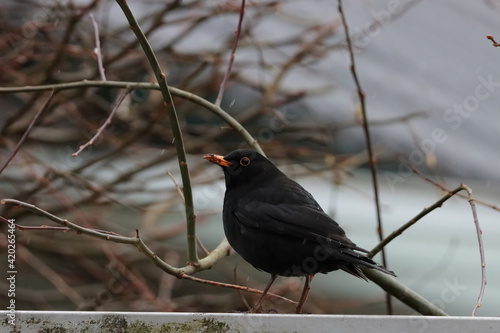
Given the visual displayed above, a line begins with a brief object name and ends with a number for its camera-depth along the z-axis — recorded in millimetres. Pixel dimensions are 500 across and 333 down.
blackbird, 4961
